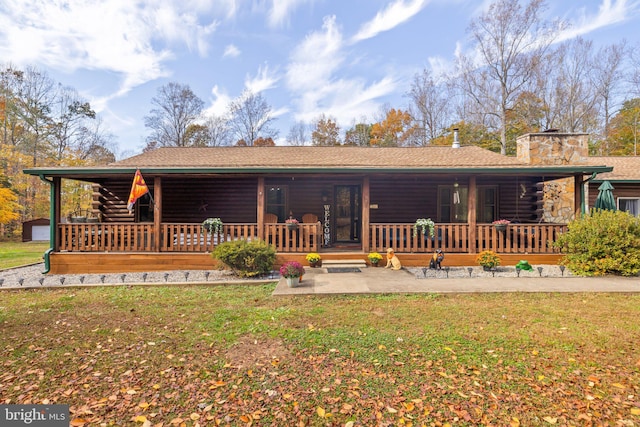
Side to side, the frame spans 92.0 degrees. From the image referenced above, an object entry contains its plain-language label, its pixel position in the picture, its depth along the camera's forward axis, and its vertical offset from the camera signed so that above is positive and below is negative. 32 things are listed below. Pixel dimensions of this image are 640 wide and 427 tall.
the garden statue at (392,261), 7.98 -1.13
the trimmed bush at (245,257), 7.20 -0.93
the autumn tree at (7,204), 18.23 +0.73
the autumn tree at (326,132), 30.45 +8.52
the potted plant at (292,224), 8.41 -0.18
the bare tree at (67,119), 25.41 +8.26
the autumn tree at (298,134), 33.61 +9.26
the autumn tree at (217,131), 30.64 +8.67
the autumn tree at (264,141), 30.43 +7.56
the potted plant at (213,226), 8.37 -0.24
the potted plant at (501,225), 8.32 -0.19
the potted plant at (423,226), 8.33 -0.23
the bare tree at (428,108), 26.36 +9.53
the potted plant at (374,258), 8.19 -1.07
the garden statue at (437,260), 7.85 -1.07
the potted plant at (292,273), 6.24 -1.13
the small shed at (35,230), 19.58 -0.88
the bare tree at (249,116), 31.23 +10.30
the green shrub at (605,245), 6.89 -0.61
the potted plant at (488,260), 7.65 -1.04
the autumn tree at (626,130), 22.17 +6.45
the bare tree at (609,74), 22.78 +10.76
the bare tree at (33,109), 23.86 +8.47
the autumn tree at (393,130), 27.77 +8.05
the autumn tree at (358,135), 29.92 +8.13
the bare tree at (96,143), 27.12 +6.77
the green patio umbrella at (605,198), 8.62 +0.57
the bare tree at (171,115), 29.50 +9.83
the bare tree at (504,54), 18.64 +10.48
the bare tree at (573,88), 22.33 +9.50
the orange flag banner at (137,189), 7.82 +0.71
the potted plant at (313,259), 8.11 -1.09
